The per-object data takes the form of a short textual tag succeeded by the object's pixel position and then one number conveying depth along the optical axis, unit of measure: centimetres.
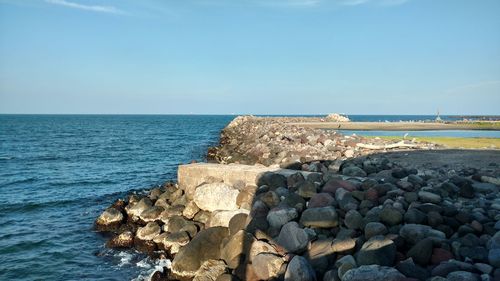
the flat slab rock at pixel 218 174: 1066
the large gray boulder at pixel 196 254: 805
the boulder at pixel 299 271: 609
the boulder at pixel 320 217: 764
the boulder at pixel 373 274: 522
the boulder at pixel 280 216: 813
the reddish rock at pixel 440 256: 608
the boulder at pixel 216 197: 1028
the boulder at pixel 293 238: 721
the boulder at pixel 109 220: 1194
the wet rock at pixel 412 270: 558
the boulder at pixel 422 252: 612
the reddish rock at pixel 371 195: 824
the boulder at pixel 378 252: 596
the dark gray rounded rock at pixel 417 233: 662
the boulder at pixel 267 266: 670
